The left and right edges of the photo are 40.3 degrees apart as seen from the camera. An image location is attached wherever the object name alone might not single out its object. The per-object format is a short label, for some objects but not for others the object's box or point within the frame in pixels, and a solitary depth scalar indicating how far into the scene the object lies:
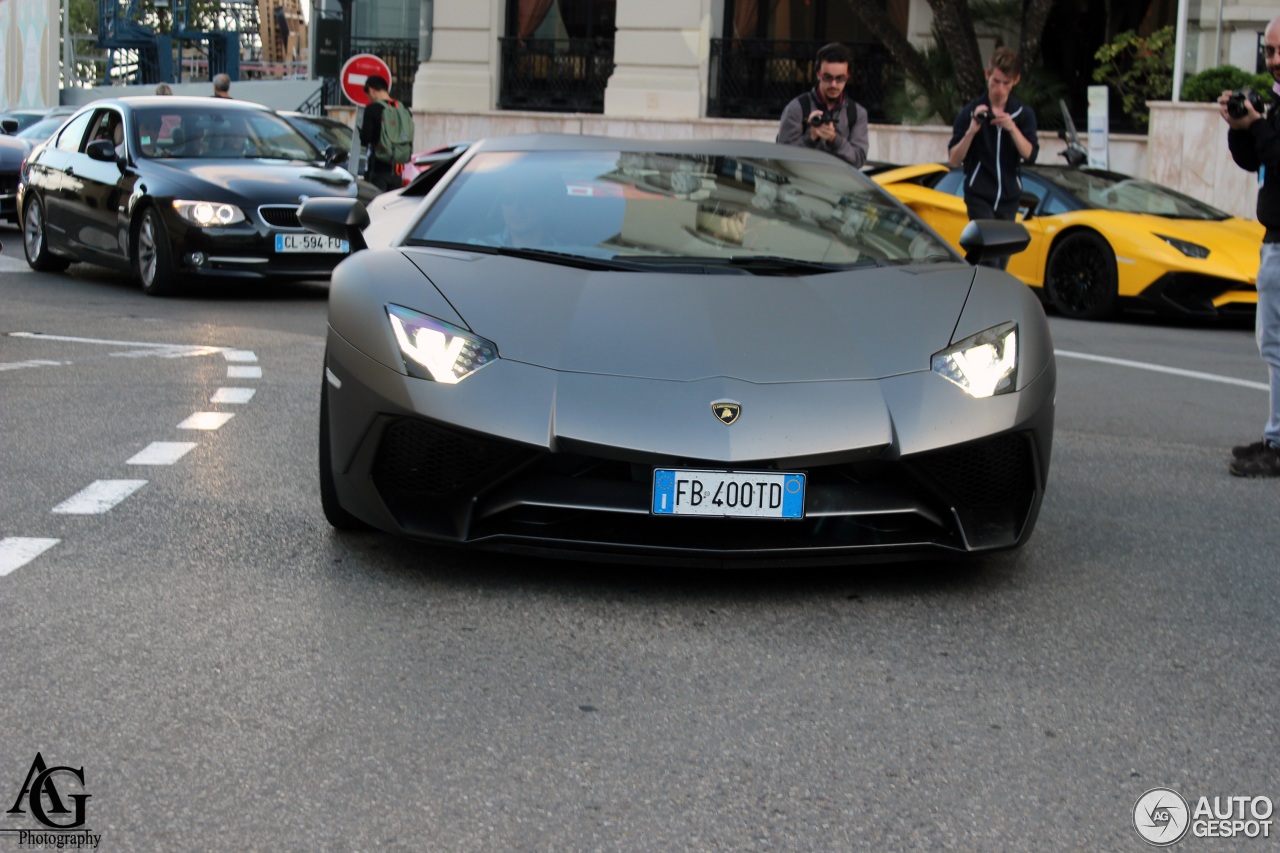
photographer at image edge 6.34
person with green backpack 16.25
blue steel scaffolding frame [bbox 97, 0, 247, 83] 54.47
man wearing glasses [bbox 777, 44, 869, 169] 9.84
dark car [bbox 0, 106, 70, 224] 18.55
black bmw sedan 12.40
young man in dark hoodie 9.90
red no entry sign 19.56
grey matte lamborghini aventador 4.30
